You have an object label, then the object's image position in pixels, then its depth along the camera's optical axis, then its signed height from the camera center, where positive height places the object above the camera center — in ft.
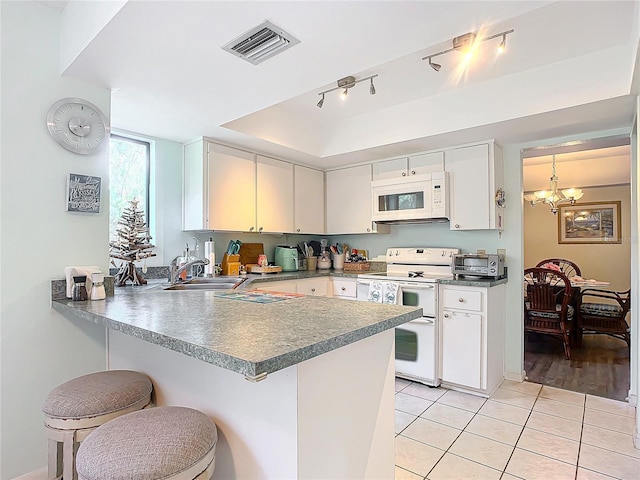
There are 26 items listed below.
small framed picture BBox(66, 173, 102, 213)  6.31 +0.88
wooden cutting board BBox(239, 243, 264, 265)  12.08 -0.34
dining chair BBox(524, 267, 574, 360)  12.53 -2.29
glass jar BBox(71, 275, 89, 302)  5.98 -0.77
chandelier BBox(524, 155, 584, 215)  15.72 +2.11
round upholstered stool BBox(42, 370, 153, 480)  4.30 -2.03
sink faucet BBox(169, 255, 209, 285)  8.53 -0.65
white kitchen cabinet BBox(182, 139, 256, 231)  9.94 +1.54
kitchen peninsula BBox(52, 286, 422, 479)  3.38 -1.55
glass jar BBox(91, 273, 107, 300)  6.04 -0.75
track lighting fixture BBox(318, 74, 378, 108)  8.57 +3.82
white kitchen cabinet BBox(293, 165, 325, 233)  12.64 +1.52
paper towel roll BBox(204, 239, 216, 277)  10.17 -0.45
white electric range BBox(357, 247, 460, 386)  9.98 -1.79
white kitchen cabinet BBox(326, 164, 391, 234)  12.63 +1.45
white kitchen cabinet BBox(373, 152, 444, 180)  11.05 +2.43
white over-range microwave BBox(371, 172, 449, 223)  10.69 +1.34
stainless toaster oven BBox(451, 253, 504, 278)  9.86 -0.67
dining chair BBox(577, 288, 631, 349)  13.34 -2.93
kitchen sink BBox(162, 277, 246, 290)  8.49 -1.03
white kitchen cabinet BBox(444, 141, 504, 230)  10.12 +1.62
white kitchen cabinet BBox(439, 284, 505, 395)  9.39 -2.55
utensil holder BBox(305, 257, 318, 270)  13.48 -0.79
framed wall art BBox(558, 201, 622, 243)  17.78 +0.94
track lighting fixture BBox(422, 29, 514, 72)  6.63 +3.78
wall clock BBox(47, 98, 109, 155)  6.19 +2.08
